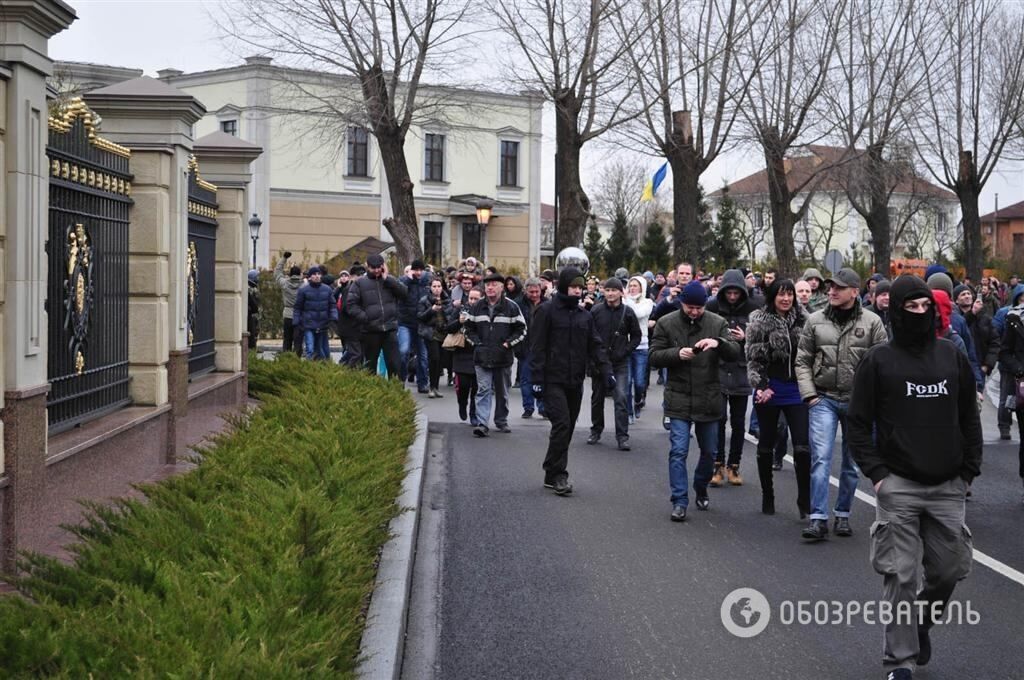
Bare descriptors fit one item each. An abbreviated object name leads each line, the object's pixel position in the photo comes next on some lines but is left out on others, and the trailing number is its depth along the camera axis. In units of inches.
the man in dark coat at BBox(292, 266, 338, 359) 875.4
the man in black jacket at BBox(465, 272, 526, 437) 616.4
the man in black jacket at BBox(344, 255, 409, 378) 701.9
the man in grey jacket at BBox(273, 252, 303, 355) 988.6
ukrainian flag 1786.4
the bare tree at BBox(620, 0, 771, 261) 1275.8
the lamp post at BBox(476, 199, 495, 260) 1280.8
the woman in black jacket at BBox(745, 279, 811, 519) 409.4
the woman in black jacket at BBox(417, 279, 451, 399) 787.4
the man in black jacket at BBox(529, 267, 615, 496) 452.4
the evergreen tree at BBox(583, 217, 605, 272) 2970.0
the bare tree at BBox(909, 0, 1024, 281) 1621.6
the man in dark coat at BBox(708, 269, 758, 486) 471.8
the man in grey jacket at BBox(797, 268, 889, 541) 374.0
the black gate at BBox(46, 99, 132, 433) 314.5
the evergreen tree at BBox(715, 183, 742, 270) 3061.0
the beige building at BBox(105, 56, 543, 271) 2123.5
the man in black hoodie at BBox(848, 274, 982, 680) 250.2
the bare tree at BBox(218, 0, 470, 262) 1184.2
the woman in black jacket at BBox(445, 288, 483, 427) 642.8
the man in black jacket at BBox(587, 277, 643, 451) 598.9
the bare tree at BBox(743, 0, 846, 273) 1427.2
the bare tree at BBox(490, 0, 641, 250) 1176.8
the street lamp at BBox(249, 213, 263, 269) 1769.9
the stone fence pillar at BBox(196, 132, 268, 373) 544.7
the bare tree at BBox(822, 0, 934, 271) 1529.3
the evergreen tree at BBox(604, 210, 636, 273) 2967.5
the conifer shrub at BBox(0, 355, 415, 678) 168.1
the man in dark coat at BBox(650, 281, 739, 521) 412.5
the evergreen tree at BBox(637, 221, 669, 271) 2876.5
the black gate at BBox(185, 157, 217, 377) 472.7
